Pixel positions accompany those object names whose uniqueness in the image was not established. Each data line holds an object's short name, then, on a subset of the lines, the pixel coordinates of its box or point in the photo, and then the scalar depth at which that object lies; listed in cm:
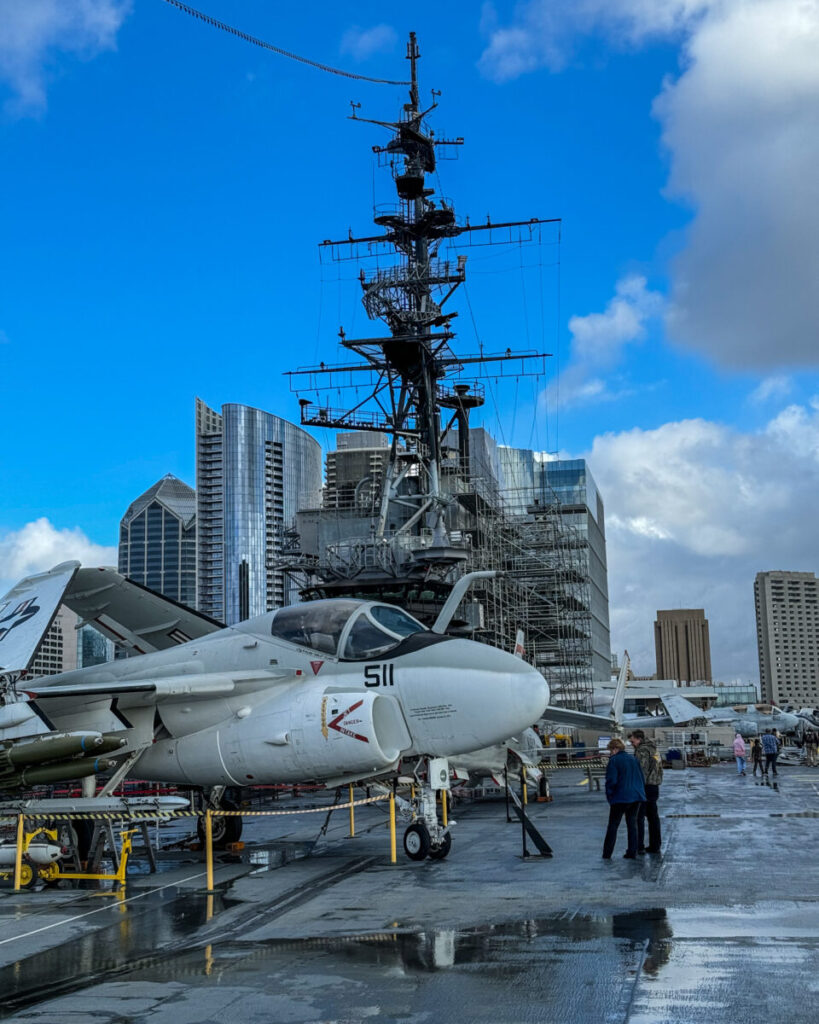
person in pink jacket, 3359
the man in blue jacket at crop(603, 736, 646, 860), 1210
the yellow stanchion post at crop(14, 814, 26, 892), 1149
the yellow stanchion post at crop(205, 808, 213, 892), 1084
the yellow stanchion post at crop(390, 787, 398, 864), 1270
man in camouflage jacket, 1269
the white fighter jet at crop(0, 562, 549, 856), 1190
